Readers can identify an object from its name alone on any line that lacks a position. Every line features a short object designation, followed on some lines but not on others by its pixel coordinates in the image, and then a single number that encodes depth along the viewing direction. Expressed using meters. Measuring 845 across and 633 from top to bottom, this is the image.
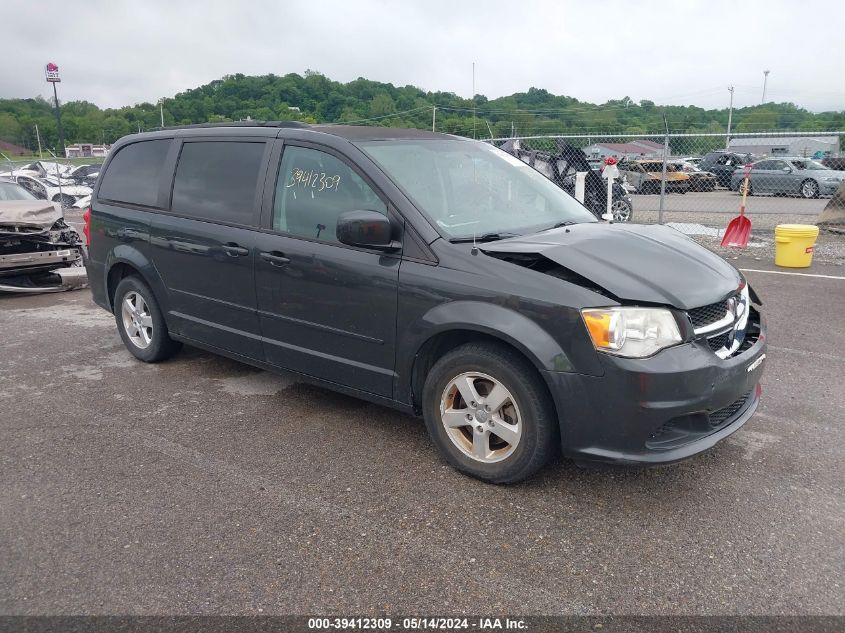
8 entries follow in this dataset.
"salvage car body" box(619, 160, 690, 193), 19.09
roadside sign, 26.25
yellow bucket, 9.02
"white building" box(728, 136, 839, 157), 25.19
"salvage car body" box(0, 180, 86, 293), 8.22
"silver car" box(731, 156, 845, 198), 20.66
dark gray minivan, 3.05
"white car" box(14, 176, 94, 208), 18.83
